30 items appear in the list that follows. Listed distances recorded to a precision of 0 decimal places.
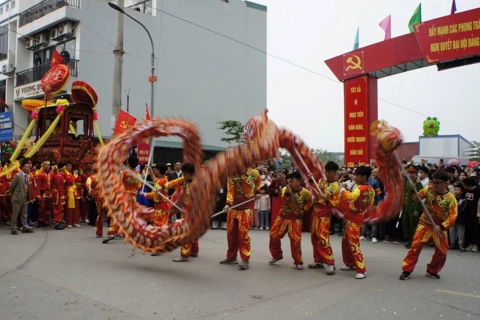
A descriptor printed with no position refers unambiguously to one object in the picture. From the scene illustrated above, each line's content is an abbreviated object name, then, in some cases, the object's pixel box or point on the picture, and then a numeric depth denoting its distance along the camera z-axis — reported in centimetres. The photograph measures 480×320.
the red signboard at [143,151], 1280
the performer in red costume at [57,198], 1060
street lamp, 1274
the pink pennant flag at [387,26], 1545
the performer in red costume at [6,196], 1057
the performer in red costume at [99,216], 898
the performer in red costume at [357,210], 622
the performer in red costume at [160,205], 731
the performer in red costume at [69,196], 1088
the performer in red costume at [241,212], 659
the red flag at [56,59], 1465
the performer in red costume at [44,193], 1058
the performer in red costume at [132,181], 805
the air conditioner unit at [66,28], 2167
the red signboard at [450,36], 1252
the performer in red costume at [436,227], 602
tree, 2362
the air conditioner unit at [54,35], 2232
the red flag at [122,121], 1238
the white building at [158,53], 2197
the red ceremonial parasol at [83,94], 1362
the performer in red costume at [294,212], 666
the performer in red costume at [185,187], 689
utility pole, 1316
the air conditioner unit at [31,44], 2442
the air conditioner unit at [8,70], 2512
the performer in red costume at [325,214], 636
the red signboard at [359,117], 1567
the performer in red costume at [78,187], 1125
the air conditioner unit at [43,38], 2359
